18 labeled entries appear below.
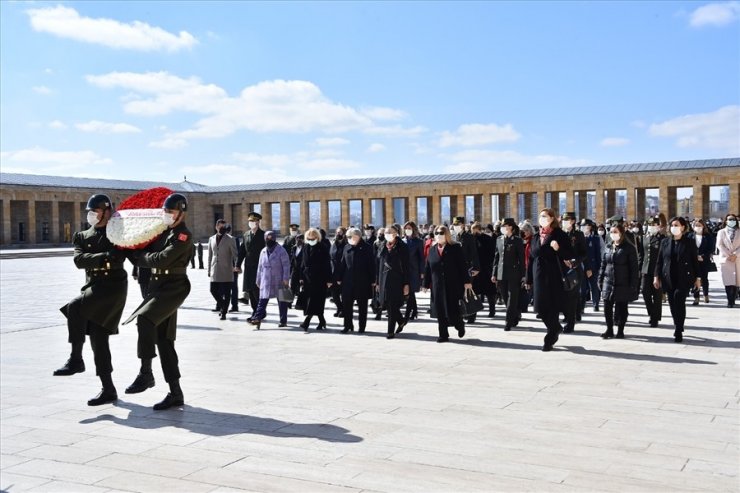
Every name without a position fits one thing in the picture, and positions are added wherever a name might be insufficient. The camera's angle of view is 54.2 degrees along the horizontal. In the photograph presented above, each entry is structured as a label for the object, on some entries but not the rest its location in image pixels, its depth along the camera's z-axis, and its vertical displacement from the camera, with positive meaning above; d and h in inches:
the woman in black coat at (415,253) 529.8 -21.0
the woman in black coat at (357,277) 441.7 -32.1
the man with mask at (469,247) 484.9 -15.9
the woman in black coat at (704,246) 576.3 -20.7
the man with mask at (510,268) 440.5 -27.5
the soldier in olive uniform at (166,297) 229.8 -22.2
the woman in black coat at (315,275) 452.1 -30.7
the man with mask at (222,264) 505.7 -25.0
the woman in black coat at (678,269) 374.9 -25.4
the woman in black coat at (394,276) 419.5 -29.9
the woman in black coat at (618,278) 384.5 -30.2
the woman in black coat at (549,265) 362.3 -21.5
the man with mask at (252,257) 517.7 -21.0
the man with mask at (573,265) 394.3 -24.4
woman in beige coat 538.0 -27.6
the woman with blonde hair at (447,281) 398.0 -31.5
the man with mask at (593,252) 538.0 -22.2
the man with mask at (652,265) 436.5 -28.2
